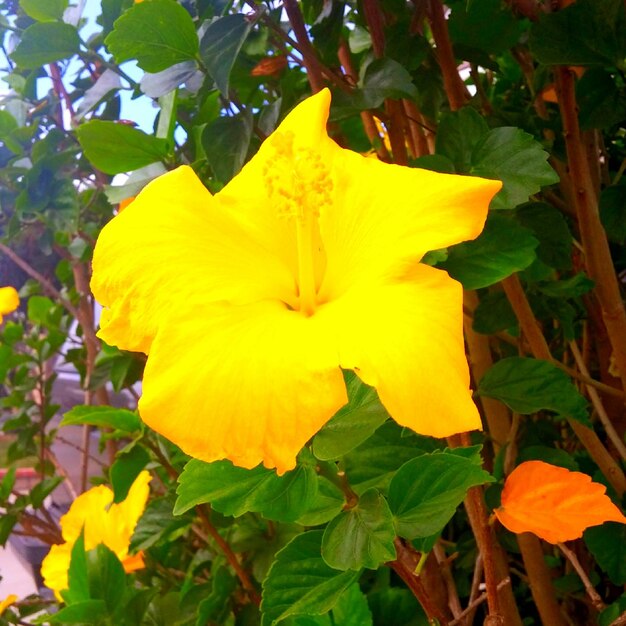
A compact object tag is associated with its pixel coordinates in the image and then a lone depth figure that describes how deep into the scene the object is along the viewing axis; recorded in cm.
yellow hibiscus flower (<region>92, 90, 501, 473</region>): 25
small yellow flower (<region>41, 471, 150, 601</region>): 68
